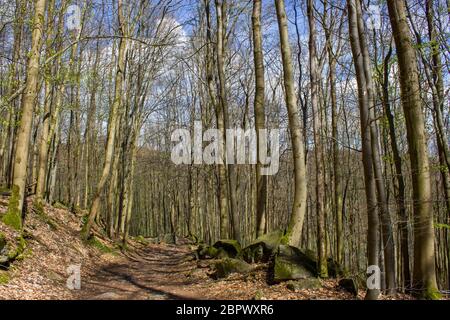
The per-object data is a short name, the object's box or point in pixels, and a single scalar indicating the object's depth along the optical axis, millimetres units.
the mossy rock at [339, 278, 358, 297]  7255
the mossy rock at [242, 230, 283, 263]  9594
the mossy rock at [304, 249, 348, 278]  8920
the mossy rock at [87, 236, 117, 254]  15031
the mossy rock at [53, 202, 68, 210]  18381
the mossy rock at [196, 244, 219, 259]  12698
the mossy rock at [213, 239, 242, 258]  12031
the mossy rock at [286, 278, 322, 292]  7517
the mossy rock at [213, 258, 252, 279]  9491
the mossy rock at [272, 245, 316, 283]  7871
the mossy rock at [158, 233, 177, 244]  29016
